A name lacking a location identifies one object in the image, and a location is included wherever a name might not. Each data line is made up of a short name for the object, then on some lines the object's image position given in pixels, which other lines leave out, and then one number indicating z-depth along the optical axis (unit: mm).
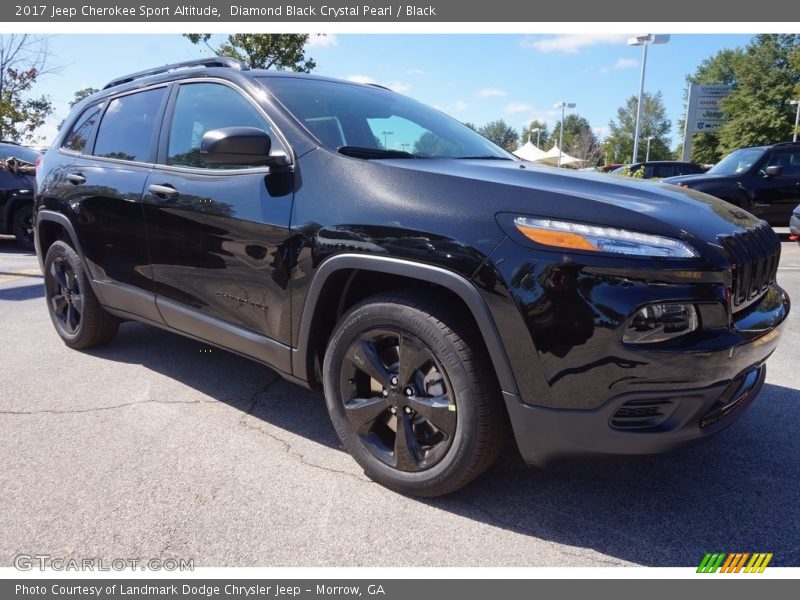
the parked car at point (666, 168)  17456
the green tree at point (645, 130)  75750
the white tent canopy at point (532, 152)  40219
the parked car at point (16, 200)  8891
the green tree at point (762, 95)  46375
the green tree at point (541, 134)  101625
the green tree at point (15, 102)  19938
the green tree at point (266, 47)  16578
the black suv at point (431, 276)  1796
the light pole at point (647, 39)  25266
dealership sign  31973
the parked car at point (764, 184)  10133
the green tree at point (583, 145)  56769
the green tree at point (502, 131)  89750
